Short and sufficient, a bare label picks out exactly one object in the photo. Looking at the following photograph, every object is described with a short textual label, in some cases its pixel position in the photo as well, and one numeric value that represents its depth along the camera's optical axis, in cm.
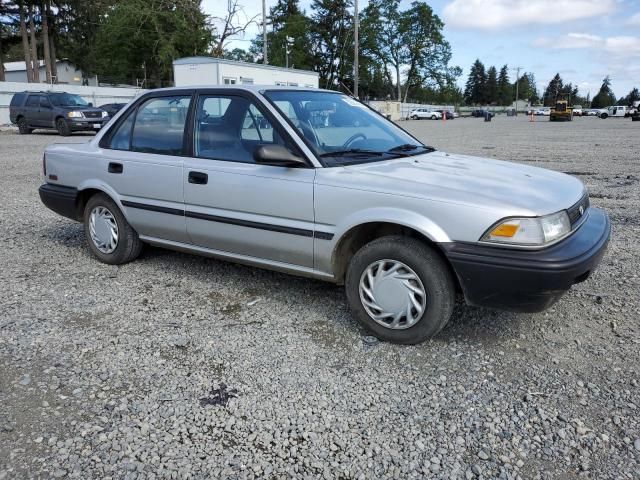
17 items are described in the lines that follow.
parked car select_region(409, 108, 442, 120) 6869
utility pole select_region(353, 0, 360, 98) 3312
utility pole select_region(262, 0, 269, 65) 2492
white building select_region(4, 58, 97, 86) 6191
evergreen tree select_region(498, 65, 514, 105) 12888
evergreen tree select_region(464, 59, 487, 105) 12888
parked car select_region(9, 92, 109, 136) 2058
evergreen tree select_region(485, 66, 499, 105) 12812
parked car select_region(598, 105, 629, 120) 6380
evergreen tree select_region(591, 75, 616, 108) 13088
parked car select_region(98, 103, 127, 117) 2374
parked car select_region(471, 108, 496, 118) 8338
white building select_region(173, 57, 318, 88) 2391
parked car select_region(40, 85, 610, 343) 303
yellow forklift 4894
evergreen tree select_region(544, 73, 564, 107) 14100
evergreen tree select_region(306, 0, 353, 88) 7675
